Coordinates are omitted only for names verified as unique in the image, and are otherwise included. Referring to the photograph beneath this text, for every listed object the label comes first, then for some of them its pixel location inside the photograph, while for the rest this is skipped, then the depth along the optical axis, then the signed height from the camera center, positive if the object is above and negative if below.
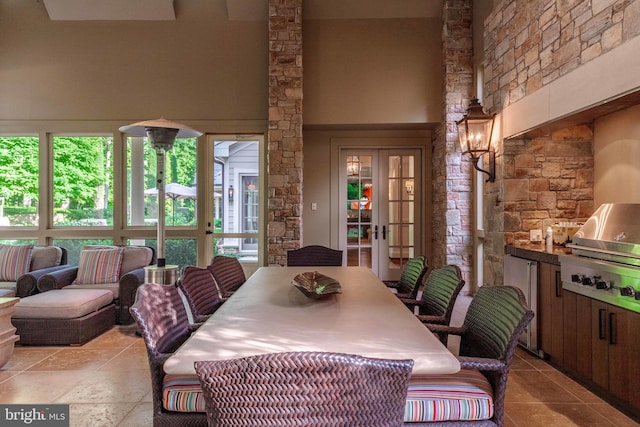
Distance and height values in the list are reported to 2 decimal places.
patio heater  3.77 +0.63
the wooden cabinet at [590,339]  2.29 -0.85
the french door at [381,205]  6.36 +0.11
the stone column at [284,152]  5.31 +0.82
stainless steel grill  2.30 -0.31
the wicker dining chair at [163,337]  1.46 -0.55
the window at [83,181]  5.91 +0.48
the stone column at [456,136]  5.41 +1.05
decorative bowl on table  2.09 -0.41
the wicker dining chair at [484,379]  1.43 -0.67
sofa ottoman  3.58 -0.98
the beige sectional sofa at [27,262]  4.31 -0.57
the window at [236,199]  5.97 +0.20
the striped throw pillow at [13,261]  4.47 -0.55
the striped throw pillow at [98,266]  4.43 -0.61
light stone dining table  1.29 -0.46
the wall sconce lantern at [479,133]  3.88 +0.78
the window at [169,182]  5.92 +0.46
